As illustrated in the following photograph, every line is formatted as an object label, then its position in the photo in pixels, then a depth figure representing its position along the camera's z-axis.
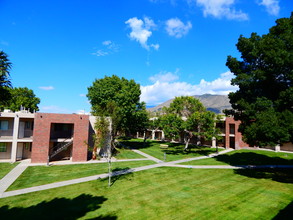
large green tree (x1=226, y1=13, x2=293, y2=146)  15.56
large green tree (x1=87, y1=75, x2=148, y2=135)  35.47
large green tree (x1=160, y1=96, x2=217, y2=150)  29.78
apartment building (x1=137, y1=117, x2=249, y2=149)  38.97
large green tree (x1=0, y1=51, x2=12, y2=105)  15.42
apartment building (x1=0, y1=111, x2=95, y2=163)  24.09
